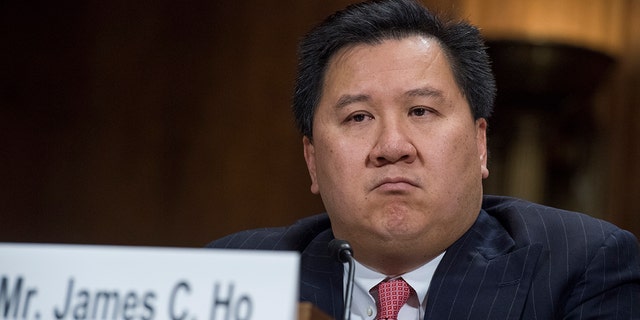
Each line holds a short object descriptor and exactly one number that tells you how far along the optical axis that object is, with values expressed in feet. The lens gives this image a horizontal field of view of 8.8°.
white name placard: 12.19
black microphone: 12.77
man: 13.30
